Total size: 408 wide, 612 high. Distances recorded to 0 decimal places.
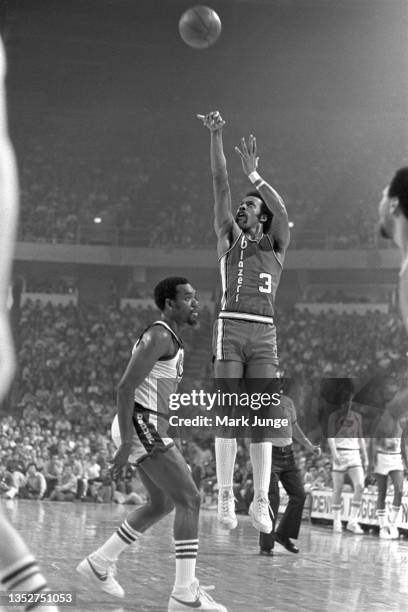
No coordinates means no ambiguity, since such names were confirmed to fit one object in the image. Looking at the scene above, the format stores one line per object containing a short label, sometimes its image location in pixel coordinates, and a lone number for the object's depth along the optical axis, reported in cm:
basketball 1025
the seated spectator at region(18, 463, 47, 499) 1970
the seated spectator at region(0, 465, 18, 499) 1870
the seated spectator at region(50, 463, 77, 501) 1977
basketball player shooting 691
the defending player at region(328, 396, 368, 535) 1323
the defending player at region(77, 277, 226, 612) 563
